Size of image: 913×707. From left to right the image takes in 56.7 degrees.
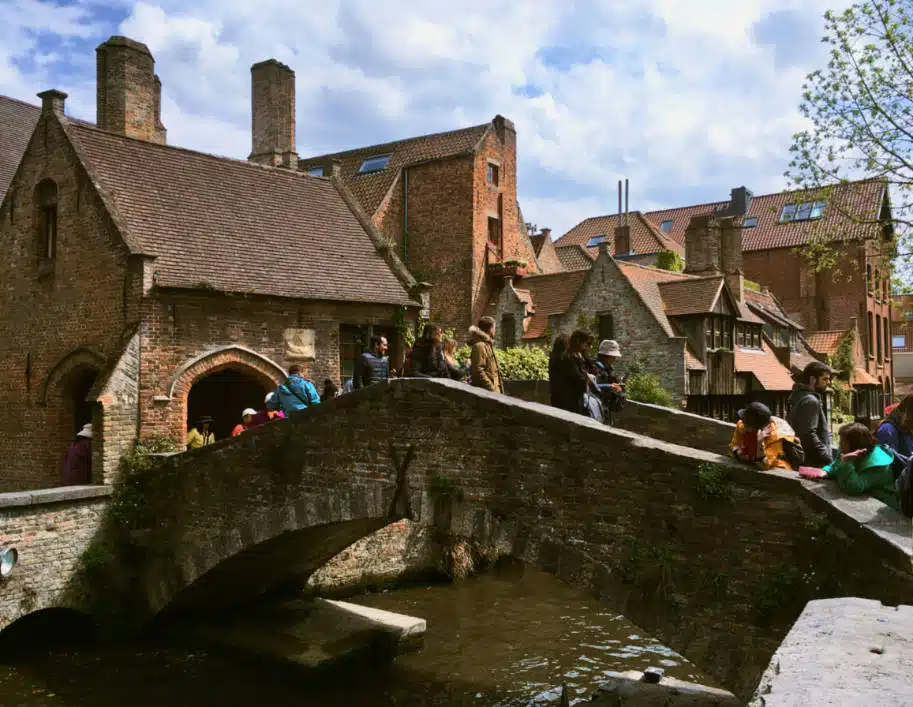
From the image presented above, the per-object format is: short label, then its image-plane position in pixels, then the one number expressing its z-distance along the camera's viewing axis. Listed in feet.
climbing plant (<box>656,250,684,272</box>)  117.39
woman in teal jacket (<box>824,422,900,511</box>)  22.63
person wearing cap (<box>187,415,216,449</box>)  50.88
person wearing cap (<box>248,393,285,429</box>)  43.54
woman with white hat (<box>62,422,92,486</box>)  46.16
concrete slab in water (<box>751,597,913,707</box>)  10.32
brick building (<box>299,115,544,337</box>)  96.17
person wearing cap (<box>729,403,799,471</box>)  25.53
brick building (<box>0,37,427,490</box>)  48.78
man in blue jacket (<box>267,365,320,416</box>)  42.47
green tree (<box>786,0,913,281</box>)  48.16
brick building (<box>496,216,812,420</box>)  90.99
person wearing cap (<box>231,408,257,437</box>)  47.13
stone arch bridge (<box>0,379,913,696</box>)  24.93
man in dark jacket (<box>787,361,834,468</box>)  26.30
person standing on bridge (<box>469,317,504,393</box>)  35.06
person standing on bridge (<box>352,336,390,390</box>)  41.75
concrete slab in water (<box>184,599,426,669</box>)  41.09
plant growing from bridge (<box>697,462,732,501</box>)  25.93
